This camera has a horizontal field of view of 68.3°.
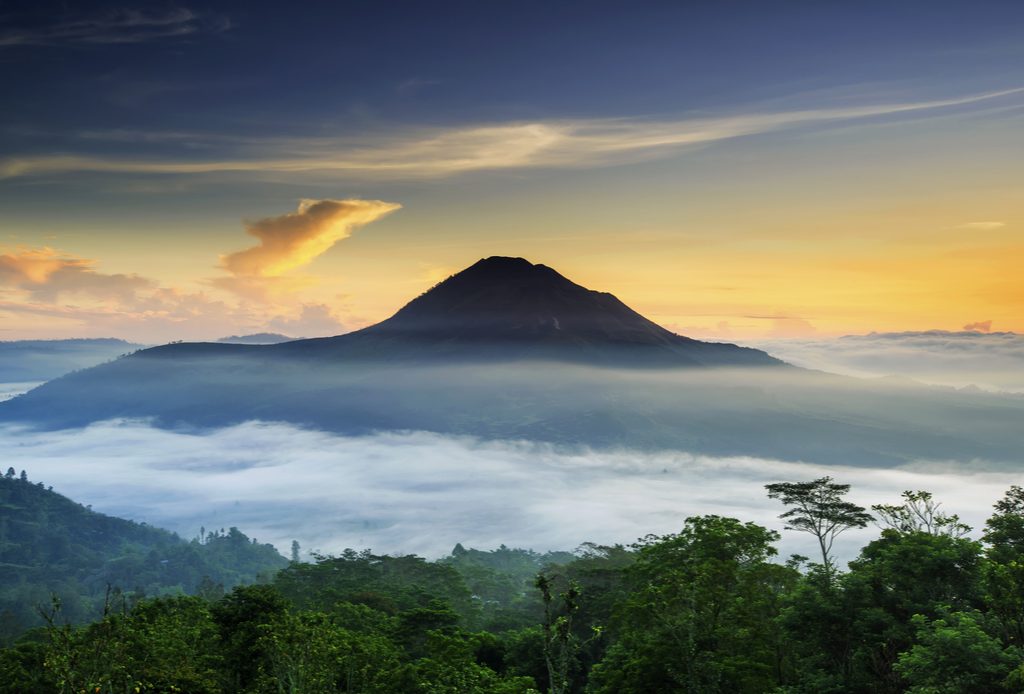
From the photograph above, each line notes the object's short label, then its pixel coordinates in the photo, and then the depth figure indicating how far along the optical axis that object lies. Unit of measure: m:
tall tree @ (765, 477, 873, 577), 57.12
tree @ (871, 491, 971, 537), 51.06
